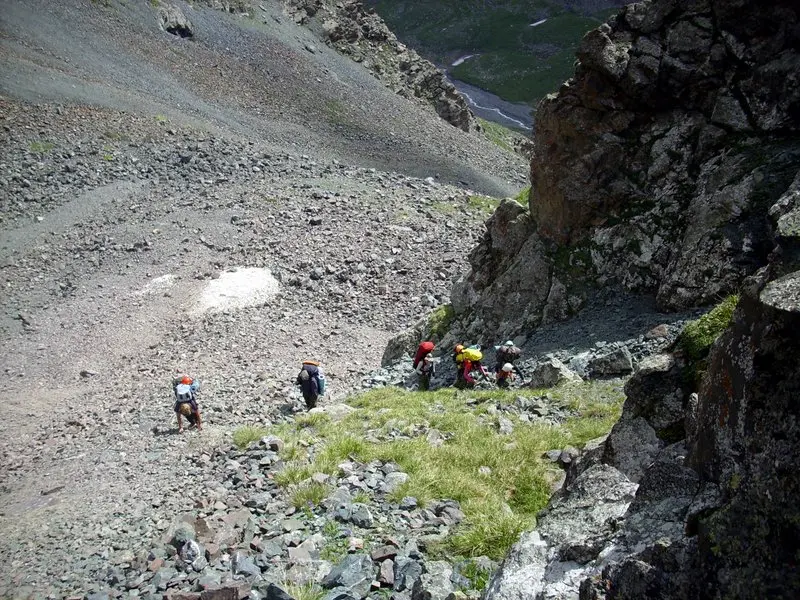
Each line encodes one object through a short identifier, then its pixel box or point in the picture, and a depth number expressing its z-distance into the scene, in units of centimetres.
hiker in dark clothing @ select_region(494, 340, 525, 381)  1936
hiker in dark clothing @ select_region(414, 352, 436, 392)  2052
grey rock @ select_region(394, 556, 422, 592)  810
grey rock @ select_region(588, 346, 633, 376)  1745
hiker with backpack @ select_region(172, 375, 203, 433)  1794
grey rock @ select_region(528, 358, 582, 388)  1770
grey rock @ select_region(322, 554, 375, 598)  808
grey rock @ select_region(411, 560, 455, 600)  730
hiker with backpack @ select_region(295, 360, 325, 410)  1958
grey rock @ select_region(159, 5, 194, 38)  6738
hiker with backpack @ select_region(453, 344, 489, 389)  1936
